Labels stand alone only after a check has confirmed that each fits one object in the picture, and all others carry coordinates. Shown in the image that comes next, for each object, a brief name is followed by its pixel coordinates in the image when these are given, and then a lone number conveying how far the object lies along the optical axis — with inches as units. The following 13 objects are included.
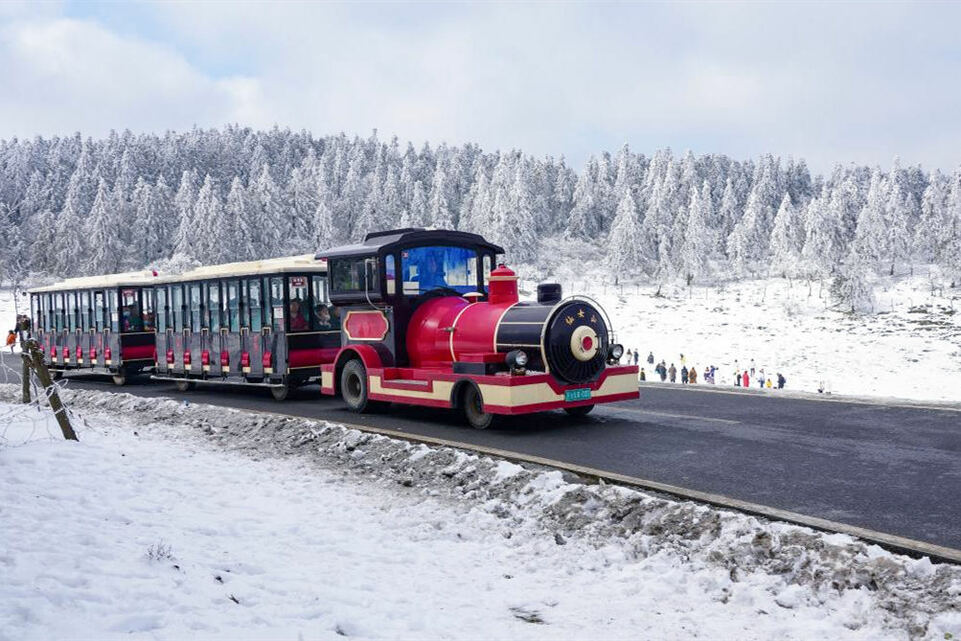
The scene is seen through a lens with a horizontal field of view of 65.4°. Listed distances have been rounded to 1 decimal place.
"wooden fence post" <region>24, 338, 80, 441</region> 378.0
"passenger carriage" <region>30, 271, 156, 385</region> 902.4
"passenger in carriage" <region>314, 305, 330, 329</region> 688.4
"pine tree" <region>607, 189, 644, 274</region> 3324.3
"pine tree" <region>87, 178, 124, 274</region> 3240.7
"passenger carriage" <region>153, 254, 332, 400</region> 673.0
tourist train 470.9
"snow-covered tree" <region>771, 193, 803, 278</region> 3270.2
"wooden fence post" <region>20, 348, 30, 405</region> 521.2
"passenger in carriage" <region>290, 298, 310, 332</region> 673.0
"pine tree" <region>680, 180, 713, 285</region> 3216.0
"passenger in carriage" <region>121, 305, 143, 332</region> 907.4
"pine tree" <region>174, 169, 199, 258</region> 3115.2
